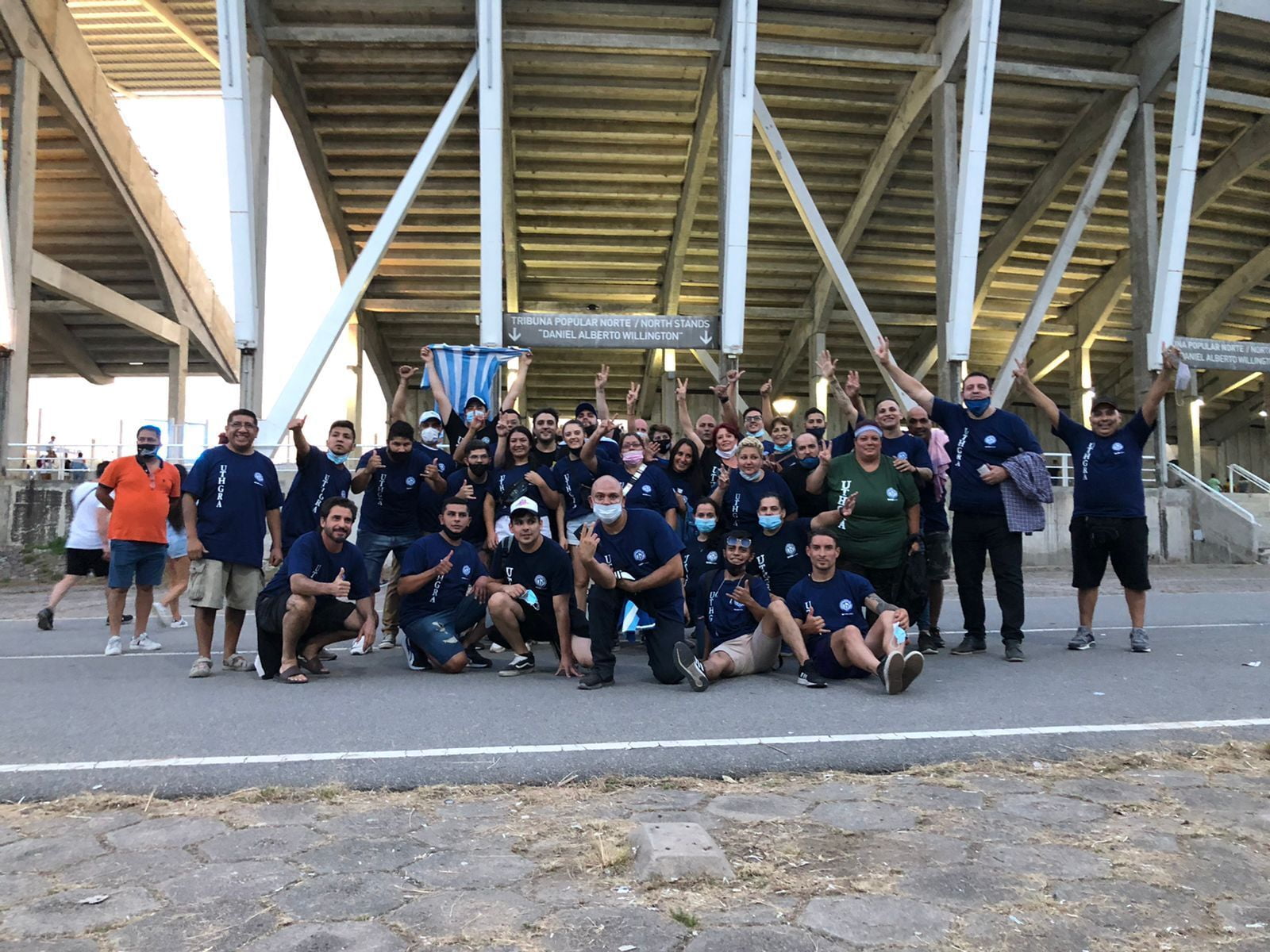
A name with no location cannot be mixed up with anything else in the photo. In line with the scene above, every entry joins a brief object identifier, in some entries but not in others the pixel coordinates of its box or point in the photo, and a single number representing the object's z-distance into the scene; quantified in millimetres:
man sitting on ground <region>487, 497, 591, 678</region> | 5910
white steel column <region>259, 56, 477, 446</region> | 14641
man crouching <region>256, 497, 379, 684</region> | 5715
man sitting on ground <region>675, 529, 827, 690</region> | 5469
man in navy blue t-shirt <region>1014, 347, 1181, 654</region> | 6715
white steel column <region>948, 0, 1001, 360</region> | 15469
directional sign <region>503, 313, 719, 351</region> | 15648
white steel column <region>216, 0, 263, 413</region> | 14477
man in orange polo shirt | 6953
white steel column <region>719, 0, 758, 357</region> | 15148
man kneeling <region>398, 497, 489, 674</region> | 6051
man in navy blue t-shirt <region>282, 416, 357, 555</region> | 6875
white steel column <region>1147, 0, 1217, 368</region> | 16516
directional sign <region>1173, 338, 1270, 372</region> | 17688
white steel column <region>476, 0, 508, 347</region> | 14961
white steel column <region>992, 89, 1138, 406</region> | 18047
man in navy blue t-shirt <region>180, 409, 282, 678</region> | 6039
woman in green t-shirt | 6383
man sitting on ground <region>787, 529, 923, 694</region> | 5359
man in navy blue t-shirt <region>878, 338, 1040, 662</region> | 6641
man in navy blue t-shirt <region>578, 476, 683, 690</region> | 5578
